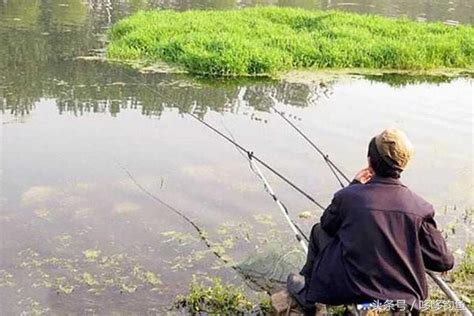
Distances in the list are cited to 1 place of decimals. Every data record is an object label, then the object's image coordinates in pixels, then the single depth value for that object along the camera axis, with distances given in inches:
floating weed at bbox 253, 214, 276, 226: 255.0
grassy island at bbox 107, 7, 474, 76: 518.3
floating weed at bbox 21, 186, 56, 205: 258.4
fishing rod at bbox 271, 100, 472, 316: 126.6
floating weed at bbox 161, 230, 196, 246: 234.8
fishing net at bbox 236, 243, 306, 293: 203.5
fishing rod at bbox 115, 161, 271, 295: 215.4
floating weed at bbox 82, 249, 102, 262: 217.2
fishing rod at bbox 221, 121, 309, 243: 176.6
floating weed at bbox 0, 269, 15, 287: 197.9
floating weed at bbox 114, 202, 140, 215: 257.0
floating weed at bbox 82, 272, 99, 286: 201.6
